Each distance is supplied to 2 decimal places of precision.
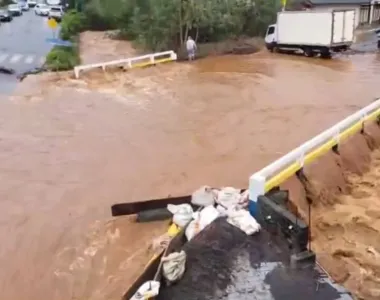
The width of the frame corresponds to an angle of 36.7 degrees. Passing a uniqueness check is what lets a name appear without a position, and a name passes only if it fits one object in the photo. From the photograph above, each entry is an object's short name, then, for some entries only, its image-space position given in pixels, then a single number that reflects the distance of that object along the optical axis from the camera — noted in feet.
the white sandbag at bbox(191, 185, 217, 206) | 29.66
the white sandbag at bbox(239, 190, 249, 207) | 28.91
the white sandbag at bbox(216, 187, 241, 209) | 28.99
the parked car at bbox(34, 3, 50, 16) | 189.20
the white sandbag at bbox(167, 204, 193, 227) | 28.45
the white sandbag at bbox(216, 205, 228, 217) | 27.49
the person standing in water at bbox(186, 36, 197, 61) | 94.32
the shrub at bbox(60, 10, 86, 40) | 130.10
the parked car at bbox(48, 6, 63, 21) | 172.82
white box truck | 95.30
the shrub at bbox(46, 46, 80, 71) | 88.72
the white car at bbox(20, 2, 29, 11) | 218.30
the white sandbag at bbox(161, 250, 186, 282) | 22.95
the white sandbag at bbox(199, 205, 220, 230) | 26.94
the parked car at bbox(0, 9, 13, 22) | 174.81
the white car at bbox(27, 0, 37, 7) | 235.65
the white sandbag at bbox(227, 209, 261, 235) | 25.93
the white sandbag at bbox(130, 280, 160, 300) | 21.18
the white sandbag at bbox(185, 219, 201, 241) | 26.55
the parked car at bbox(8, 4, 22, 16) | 192.32
